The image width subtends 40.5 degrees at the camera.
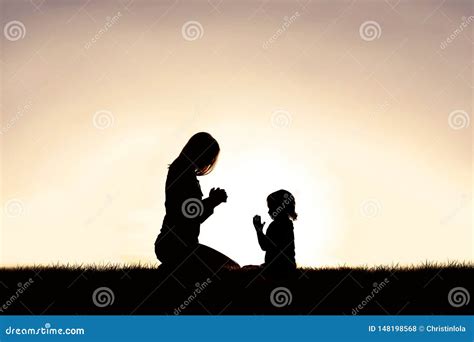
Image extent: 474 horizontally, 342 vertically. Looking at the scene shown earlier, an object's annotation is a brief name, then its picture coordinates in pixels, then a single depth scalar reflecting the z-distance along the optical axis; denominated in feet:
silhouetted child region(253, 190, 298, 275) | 23.30
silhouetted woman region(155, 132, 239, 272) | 22.44
